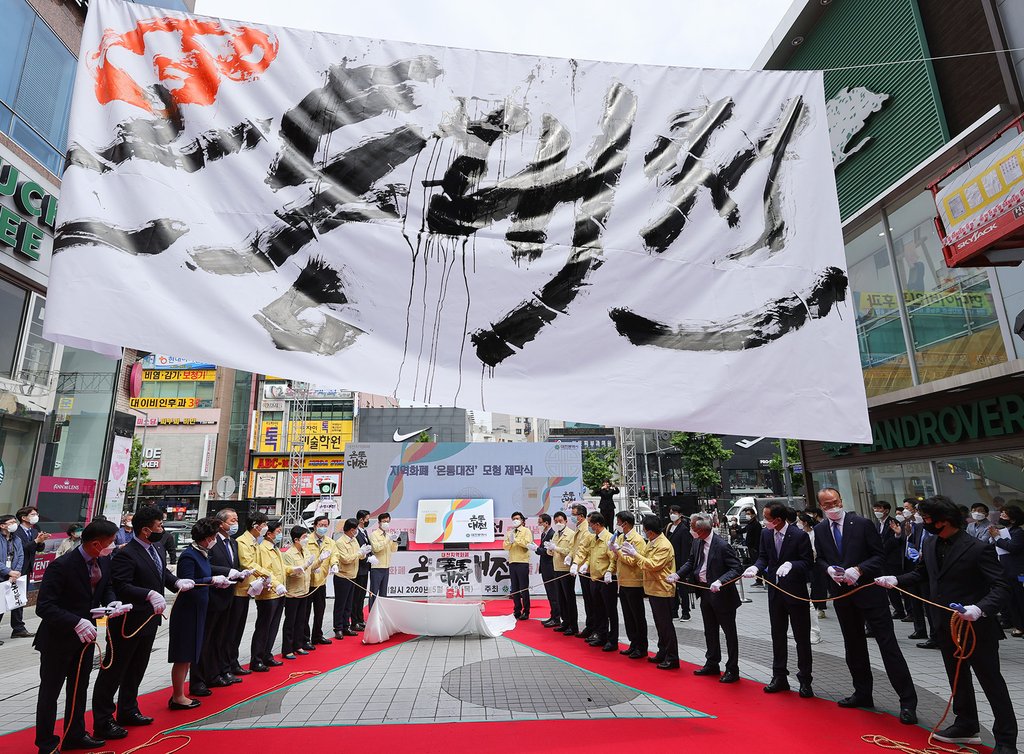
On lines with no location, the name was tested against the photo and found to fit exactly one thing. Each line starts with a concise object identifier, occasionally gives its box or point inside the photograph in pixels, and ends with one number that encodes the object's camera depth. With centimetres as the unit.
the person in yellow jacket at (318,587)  838
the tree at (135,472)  3409
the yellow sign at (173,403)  4372
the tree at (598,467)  4134
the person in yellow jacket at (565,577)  933
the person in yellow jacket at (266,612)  692
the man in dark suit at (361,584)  981
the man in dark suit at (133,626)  482
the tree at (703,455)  3014
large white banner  271
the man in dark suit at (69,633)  432
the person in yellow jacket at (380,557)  1009
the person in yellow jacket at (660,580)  687
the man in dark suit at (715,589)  629
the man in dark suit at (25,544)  862
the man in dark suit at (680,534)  896
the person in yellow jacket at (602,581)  809
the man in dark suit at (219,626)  600
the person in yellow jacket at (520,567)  1093
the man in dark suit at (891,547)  894
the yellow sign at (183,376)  4388
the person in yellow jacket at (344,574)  919
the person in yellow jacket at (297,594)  772
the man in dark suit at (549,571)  999
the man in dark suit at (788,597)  577
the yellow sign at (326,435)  4812
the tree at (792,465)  2530
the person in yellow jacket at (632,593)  750
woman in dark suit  545
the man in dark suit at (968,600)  428
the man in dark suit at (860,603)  503
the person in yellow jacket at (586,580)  870
